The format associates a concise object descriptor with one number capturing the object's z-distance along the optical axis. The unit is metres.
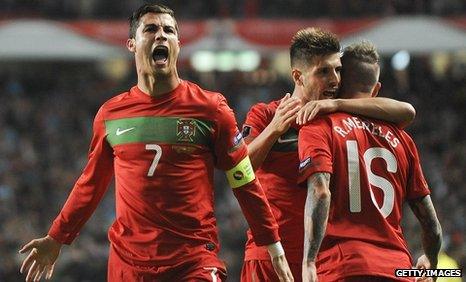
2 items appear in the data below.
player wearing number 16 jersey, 10.30
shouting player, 11.05
